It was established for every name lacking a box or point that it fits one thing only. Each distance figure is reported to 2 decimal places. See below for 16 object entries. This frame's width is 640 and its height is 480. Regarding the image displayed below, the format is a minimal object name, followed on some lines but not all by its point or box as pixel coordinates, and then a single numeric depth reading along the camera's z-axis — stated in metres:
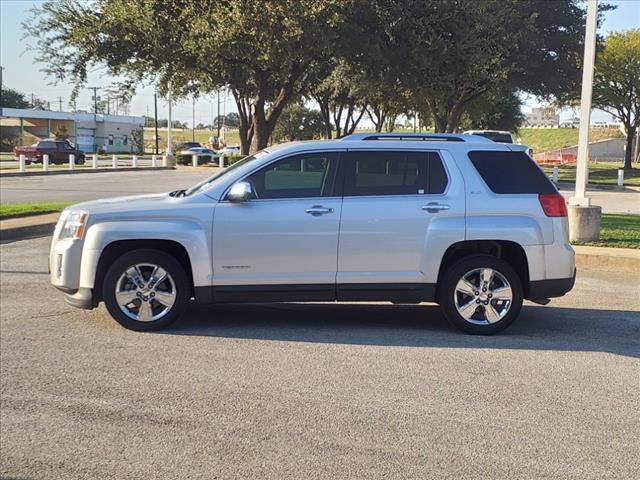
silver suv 6.38
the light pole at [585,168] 11.61
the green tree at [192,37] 14.02
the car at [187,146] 70.20
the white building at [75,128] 73.56
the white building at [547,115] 52.71
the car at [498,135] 28.02
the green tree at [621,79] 43.03
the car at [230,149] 70.74
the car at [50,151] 44.09
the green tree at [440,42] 15.70
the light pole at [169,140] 42.95
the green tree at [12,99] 92.19
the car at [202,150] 57.82
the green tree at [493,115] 45.73
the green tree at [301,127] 84.06
